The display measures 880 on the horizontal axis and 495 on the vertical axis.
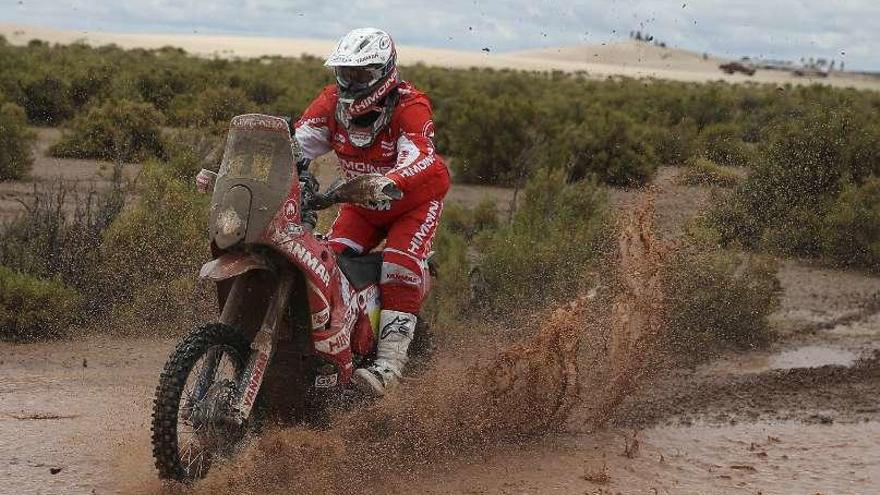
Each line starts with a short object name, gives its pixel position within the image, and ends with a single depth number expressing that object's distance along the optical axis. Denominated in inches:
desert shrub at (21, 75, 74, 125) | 879.1
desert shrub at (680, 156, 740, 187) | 556.4
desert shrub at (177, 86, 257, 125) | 795.0
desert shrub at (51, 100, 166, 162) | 692.1
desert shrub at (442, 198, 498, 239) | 524.7
